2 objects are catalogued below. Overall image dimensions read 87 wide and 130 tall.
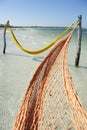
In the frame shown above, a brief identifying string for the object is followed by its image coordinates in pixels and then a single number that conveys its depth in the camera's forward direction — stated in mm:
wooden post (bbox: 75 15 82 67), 4673
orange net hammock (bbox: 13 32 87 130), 1375
